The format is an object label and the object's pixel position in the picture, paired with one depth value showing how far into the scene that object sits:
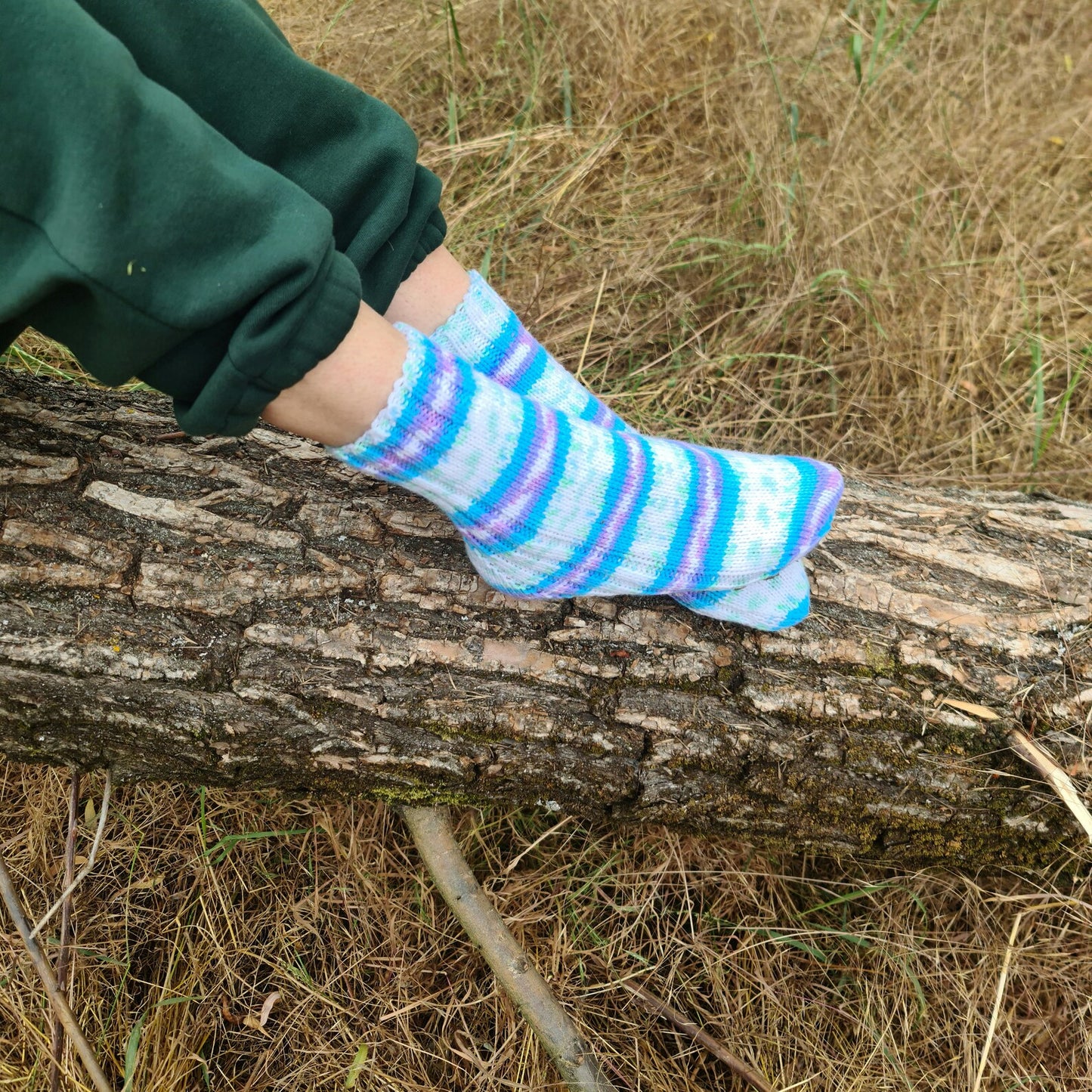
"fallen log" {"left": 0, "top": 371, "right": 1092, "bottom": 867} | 0.88
